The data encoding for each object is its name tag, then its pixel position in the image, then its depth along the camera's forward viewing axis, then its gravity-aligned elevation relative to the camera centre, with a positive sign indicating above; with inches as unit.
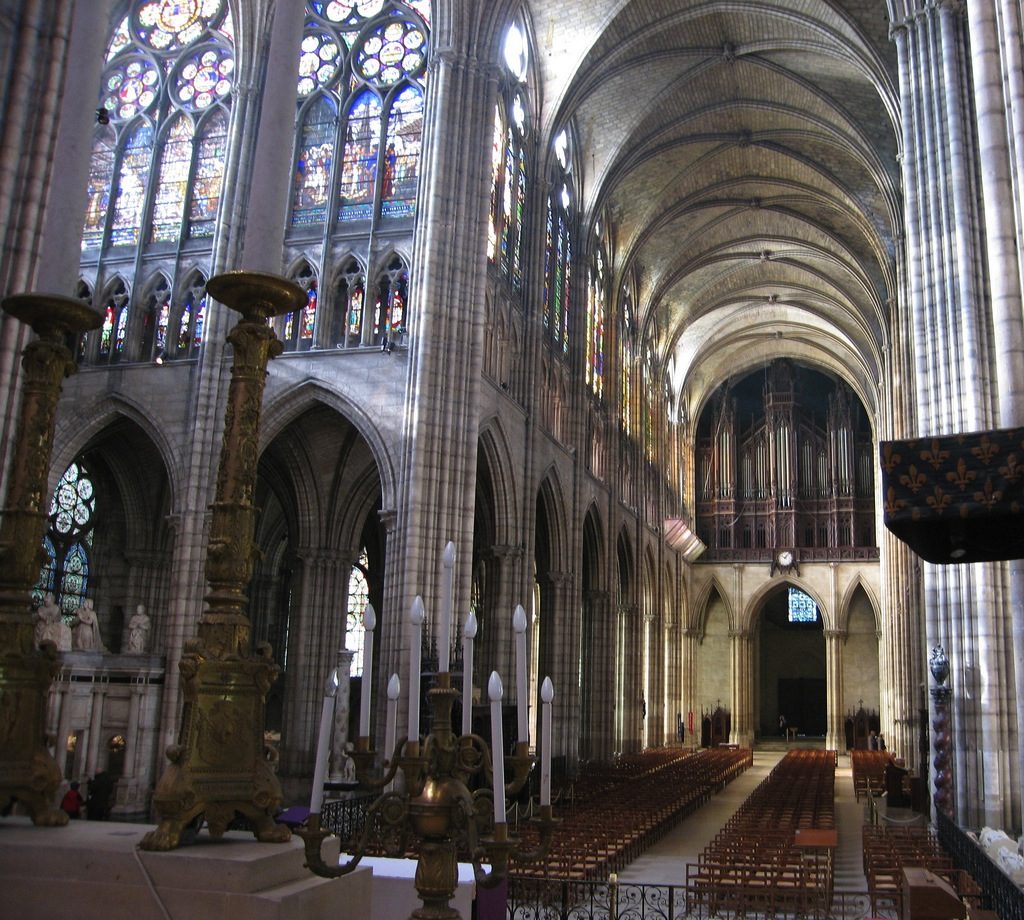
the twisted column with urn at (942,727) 592.4 -11.1
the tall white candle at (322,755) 139.9 -10.2
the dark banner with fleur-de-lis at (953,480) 242.4 +54.3
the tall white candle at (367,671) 156.2 +1.7
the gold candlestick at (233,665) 155.3 +1.7
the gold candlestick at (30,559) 179.5 +20.3
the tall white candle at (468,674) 147.3 +1.7
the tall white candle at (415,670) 146.3 +2.0
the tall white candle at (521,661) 148.4 +4.1
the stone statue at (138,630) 782.5 +31.7
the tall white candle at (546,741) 143.9 -7.4
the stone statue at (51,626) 698.2 +28.9
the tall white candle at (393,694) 149.9 -1.6
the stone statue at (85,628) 767.7 +30.6
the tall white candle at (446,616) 148.9 +10.2
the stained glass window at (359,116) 857.5 +479.4
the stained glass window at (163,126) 893.8 +481.2
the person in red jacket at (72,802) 540.0 -69.6
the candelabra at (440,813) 137.6 -17.5
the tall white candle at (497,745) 136.0 -7.8
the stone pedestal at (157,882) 136.9 -28.6
